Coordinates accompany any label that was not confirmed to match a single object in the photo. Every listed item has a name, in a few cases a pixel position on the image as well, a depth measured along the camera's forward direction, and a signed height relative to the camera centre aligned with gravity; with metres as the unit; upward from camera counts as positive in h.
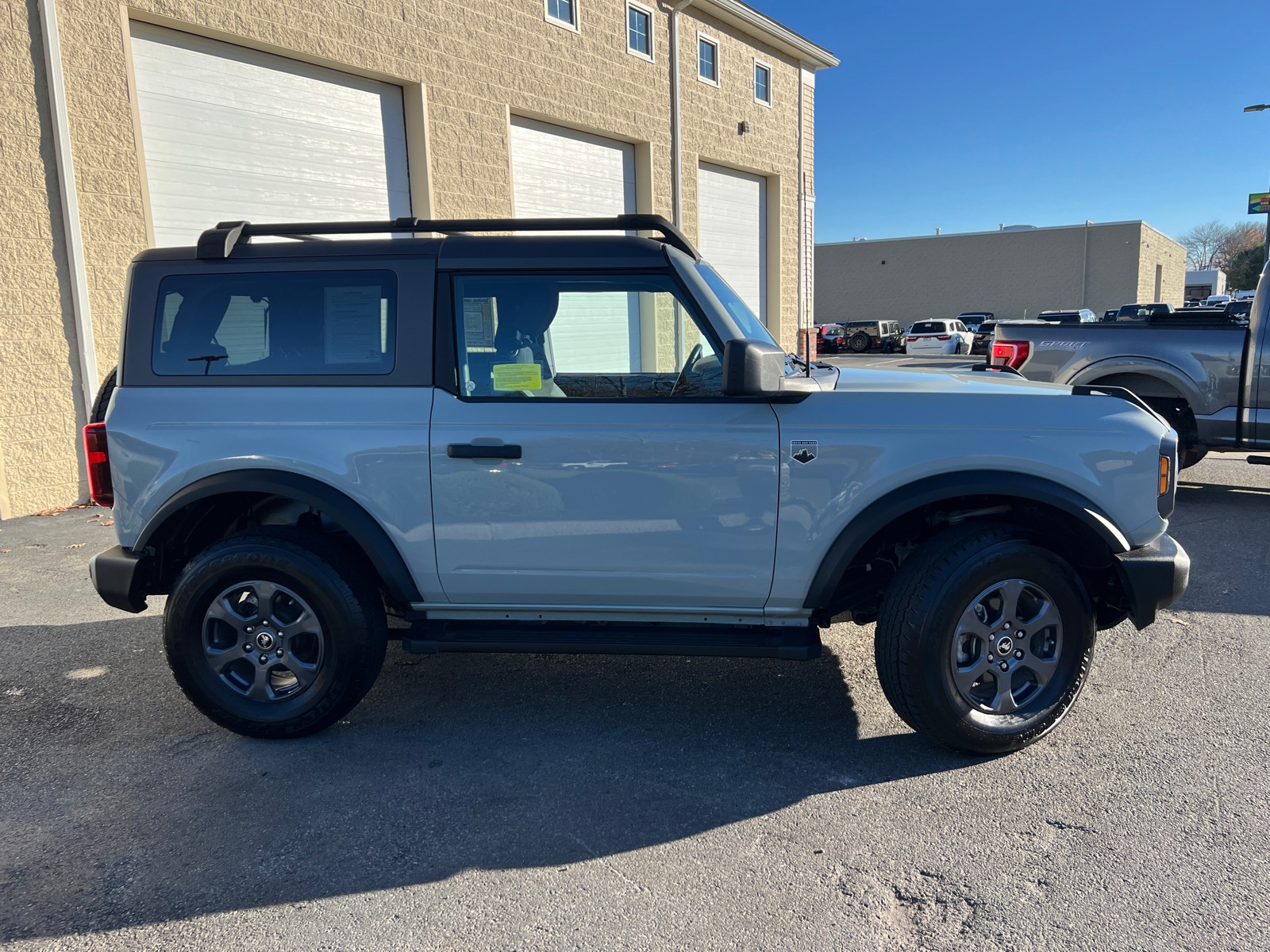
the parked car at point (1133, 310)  31.53 +0.38
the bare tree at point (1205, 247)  103.06 +8.80
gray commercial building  52.84 +3.29
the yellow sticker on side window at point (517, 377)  3.38 -0.17
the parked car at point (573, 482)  3.19 -0.57
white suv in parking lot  34.72 -0.54
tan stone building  7.71 +2.43
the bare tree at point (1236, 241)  91.19 +8.50
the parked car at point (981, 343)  32.75 -0.71
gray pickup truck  7.15 -0.38
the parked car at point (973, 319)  44.22 +0.27
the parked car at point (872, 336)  37.94 -0.42
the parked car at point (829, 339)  38.25 -0.49
